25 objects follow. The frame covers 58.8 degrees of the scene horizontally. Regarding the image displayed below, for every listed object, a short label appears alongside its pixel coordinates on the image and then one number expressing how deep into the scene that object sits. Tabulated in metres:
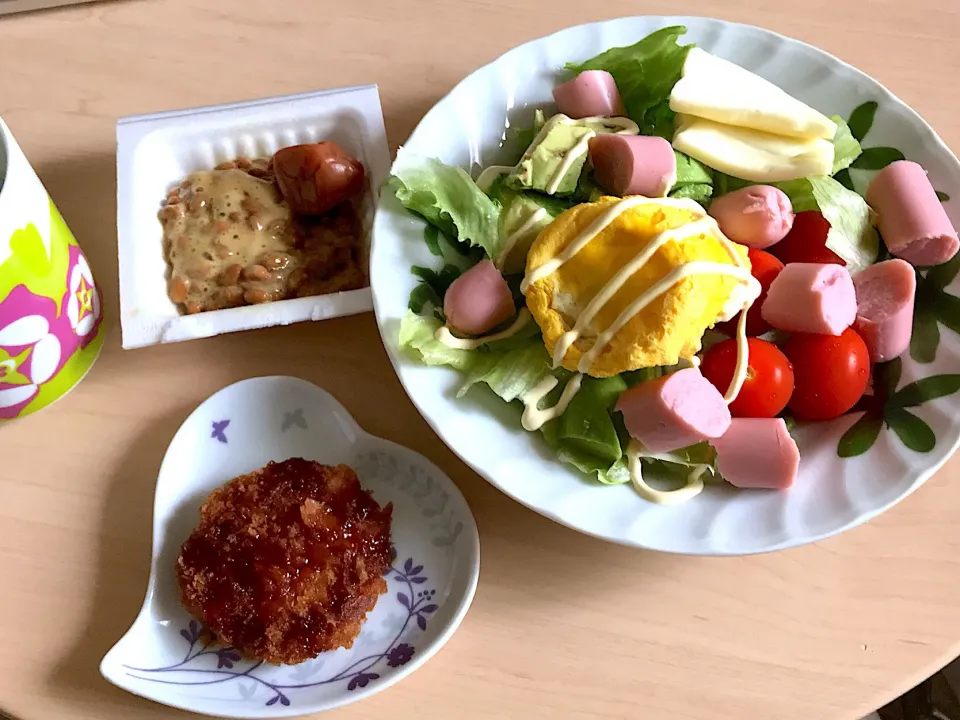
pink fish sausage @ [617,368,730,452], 0.27
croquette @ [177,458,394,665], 0.27
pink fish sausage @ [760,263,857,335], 0.29
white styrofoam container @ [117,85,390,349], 0.30
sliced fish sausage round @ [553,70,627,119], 0.33
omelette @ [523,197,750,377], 0.27
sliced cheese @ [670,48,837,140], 0.31
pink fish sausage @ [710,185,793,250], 0.31
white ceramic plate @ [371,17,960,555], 0.27
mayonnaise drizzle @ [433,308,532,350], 0.29
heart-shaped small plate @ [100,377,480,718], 0.27
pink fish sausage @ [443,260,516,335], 0.29
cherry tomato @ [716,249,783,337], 0.31
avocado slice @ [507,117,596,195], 0.31
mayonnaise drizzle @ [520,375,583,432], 0.29
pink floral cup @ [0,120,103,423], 0.26
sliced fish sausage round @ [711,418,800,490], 0.28
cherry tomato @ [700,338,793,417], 0.29
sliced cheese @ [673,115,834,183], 0.31
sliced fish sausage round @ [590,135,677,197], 0.31
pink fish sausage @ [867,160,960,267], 0.31
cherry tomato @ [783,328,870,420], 0.30
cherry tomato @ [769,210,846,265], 0.32
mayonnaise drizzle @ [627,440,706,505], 0.28
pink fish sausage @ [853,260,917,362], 0.30
